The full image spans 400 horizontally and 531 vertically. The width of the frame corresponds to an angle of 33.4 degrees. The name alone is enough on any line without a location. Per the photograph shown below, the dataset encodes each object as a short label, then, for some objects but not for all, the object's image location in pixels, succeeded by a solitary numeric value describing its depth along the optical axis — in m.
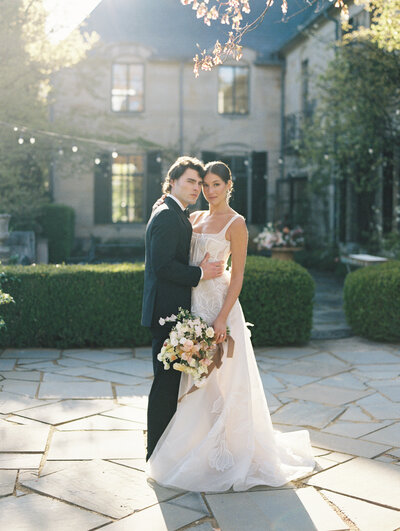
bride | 3.75
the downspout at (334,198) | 15.81
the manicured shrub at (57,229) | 16.66
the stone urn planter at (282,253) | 11.96
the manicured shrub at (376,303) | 7.75
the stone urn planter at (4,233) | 9.55
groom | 3.77
